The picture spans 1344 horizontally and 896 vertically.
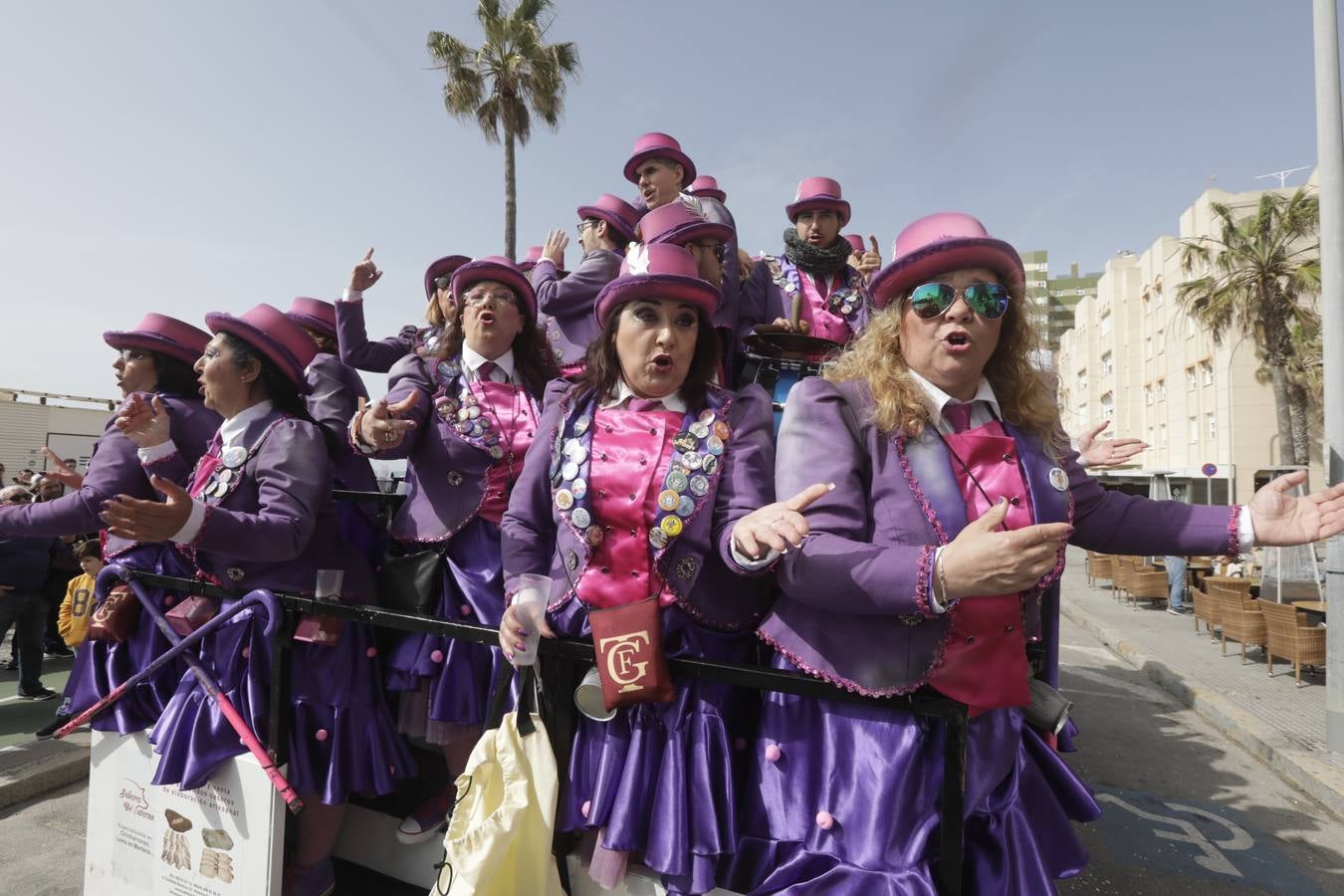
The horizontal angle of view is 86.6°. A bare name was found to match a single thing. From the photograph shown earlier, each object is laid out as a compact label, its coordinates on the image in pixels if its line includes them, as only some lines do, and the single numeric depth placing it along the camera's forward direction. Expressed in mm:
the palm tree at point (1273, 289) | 21547
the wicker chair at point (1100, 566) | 15562
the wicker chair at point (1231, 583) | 10048
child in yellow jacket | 3290
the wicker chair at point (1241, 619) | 8578
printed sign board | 2455
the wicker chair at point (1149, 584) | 12883
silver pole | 5680
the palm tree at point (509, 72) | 14500
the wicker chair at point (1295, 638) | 7668
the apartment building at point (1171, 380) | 27594
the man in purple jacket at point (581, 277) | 3570
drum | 3178
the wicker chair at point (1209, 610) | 9750
